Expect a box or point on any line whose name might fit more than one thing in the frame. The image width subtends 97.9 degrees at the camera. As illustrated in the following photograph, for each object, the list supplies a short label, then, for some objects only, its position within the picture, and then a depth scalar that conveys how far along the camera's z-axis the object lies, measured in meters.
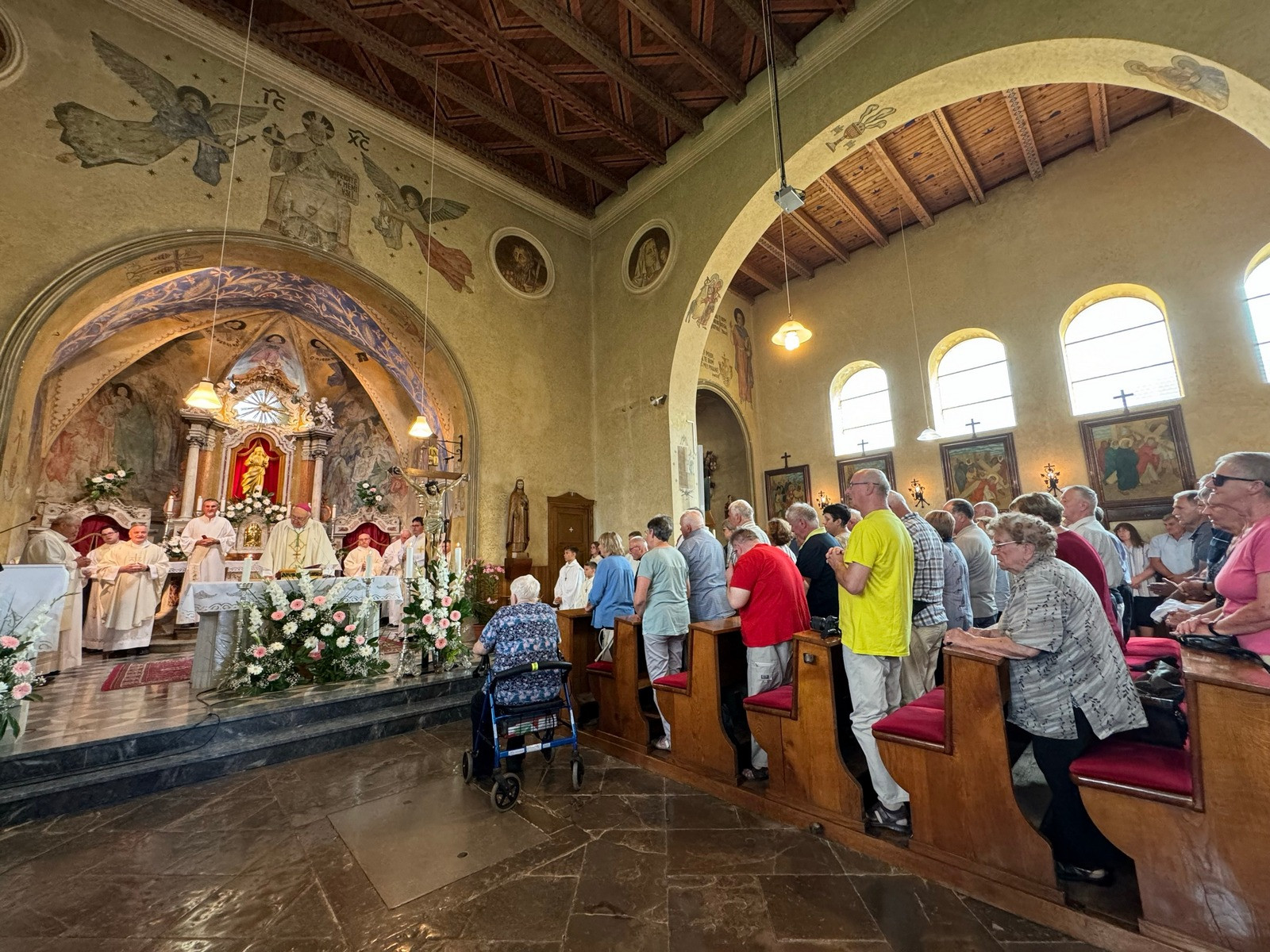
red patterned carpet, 5.37
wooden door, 8.81
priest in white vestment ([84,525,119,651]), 7.18
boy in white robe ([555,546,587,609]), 6.95
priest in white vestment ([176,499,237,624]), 7.59
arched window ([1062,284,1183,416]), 8.88
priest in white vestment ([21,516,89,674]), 5.52
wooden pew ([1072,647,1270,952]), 1.77
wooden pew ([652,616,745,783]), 3.44
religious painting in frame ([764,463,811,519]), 12.45
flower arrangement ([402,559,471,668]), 5.34
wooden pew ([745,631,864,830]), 2.84
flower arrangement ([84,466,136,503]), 8.55
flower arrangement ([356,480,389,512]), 10.57
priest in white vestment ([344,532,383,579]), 8.46
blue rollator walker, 3.23
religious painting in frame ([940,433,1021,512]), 9.91
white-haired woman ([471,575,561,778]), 3.51
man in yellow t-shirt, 2.71
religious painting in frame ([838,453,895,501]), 11.22
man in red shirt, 3.32
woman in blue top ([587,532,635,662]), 4.55
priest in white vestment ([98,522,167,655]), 7.05
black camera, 2.98
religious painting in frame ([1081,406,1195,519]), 8.40
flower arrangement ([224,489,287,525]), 10.26
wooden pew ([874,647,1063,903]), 2.23
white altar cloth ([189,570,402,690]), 4.86
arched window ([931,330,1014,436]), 10.37
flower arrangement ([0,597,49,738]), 3.34
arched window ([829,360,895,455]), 11.69
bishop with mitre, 7.43
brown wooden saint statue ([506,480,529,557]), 8.30
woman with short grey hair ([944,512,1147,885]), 2.15
